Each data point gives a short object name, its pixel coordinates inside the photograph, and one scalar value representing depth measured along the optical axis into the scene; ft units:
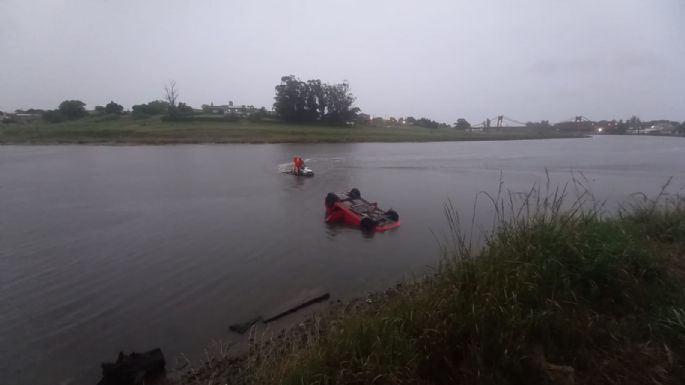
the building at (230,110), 298.82
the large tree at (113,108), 283.22
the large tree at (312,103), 275.80
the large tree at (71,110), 256.52
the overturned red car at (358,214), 44.21
